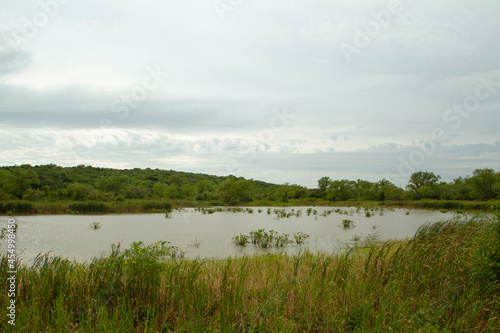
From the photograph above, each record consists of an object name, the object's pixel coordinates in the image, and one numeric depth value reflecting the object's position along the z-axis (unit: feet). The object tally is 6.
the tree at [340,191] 229.66
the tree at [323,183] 268.70
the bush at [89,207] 88.61
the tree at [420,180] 247.21
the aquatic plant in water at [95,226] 55.83
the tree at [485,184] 170.91
